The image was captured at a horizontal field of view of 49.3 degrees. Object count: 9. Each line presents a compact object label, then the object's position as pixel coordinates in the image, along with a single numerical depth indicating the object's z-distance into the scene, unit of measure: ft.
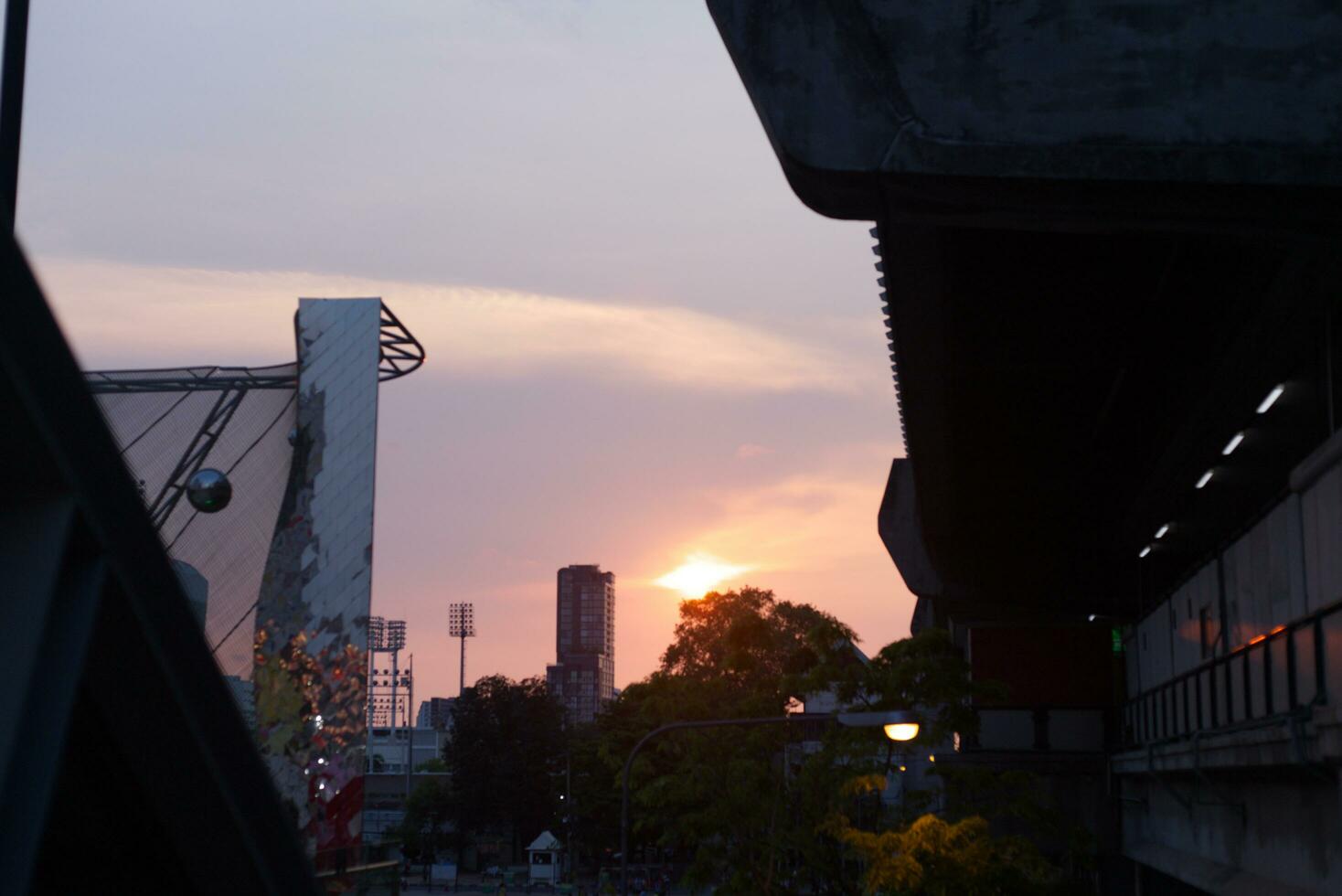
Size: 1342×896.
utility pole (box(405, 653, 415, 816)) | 492.00
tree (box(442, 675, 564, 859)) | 361.92
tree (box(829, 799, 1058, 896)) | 91.91
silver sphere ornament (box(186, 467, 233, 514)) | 71.56
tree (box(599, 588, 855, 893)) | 119.44
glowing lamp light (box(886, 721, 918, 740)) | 83.56
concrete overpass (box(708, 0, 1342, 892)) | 44.52
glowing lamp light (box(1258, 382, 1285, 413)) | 68.64
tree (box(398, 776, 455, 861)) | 371.15
